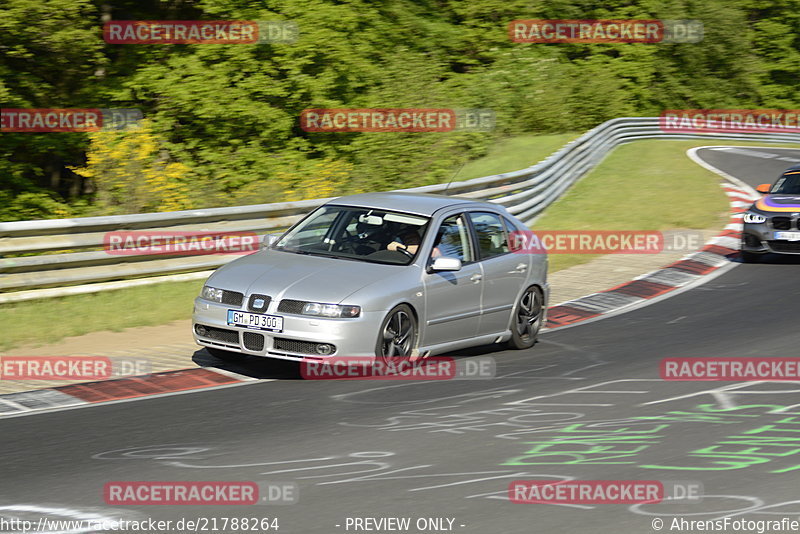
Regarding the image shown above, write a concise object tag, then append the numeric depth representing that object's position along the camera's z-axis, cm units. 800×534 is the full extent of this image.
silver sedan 1856
